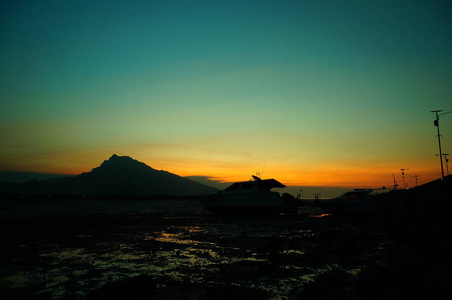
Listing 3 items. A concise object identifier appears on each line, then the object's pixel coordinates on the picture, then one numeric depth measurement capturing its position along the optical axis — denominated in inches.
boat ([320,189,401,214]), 984.9
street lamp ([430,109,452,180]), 1795.0
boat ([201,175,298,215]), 1007.6
